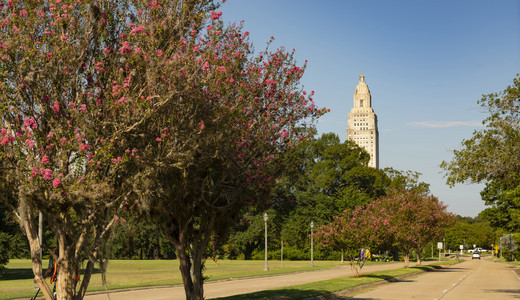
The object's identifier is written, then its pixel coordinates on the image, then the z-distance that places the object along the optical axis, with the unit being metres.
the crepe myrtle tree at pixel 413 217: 41.62
